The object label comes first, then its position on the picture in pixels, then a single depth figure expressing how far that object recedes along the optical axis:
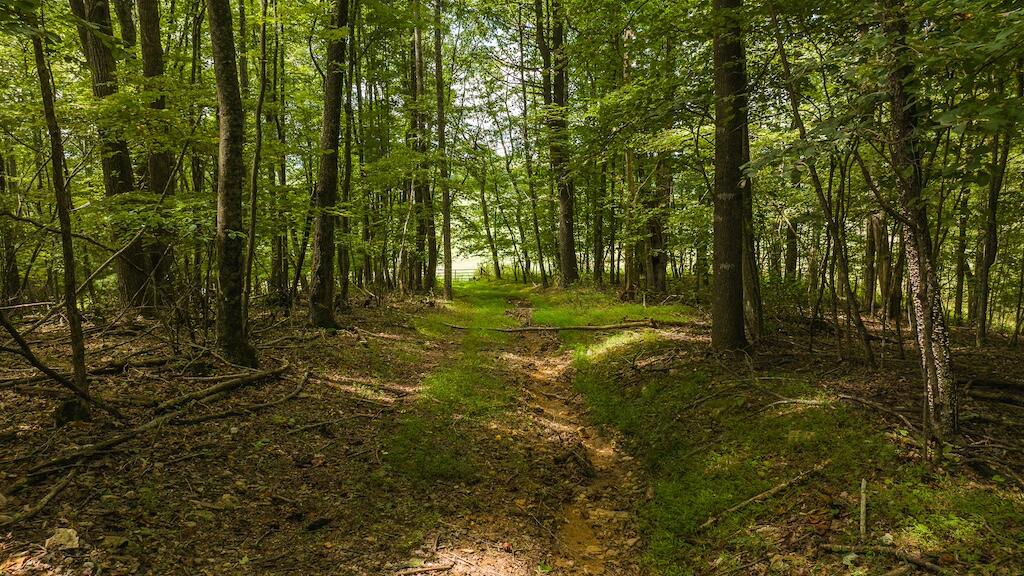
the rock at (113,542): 3.31
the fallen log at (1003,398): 5.14
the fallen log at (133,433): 4.00
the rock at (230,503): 4.20
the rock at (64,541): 3.13
